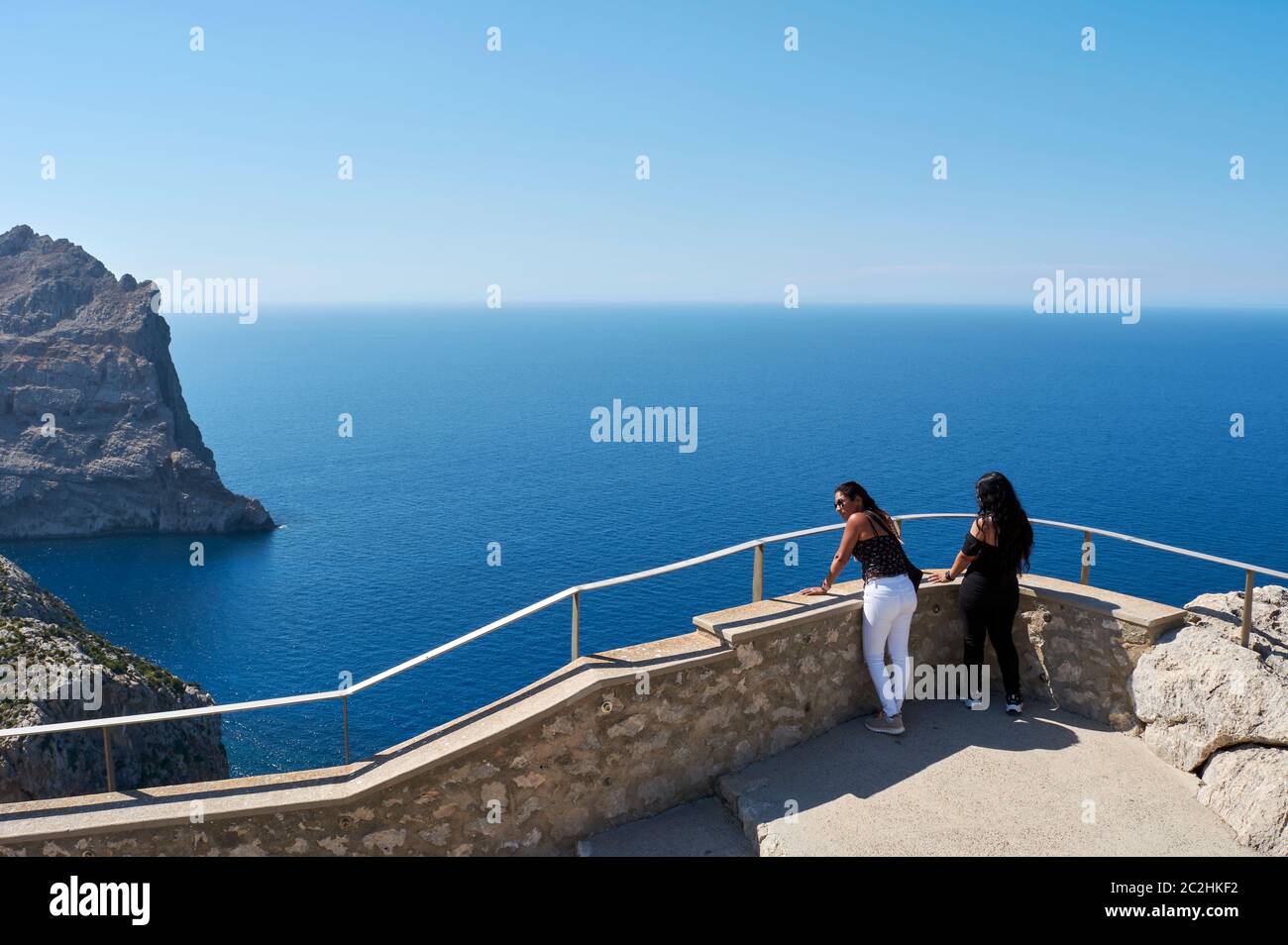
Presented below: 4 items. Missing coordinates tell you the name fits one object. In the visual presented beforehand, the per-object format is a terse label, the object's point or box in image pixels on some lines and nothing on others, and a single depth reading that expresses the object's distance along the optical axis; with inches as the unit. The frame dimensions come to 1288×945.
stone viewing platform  228.2
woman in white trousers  288.4
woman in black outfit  297.1
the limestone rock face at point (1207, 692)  258.8
